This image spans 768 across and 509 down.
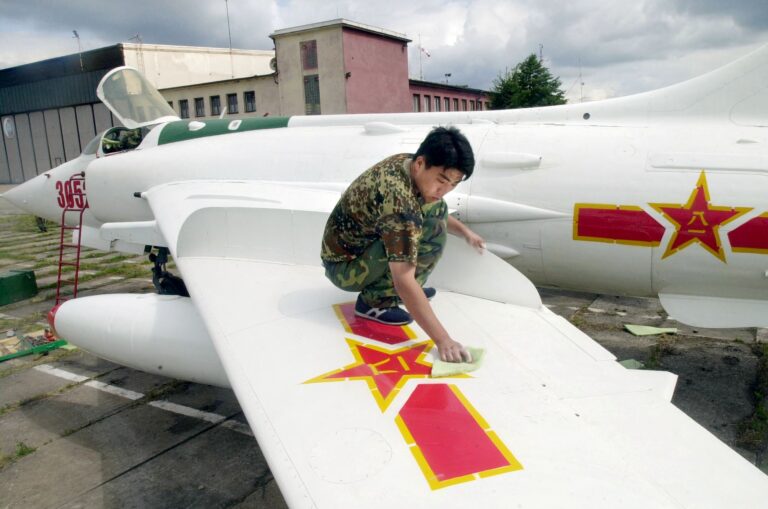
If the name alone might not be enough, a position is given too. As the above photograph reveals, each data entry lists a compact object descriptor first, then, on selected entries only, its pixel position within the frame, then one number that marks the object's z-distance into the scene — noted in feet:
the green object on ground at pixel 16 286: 23.82
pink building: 96.63
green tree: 108.88
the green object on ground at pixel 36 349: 17.59
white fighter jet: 6.11
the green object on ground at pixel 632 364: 15.26
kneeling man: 8.21
